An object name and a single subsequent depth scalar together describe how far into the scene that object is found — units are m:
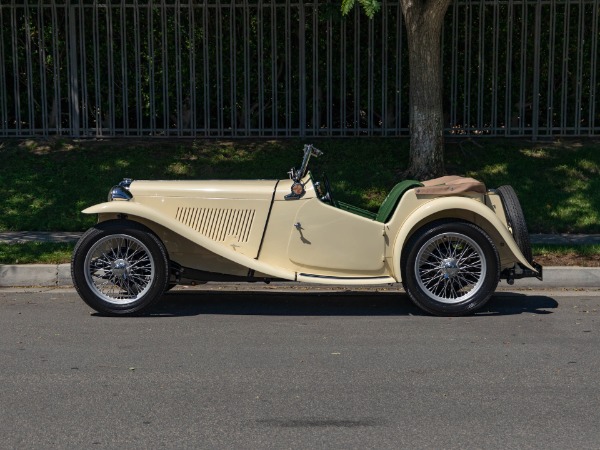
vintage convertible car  7.90
